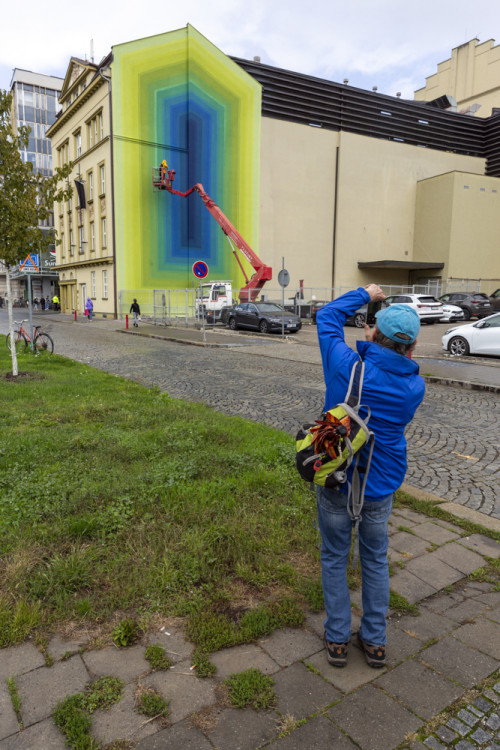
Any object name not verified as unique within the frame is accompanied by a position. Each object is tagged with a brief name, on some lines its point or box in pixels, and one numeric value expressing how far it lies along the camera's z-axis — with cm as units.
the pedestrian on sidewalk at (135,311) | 2572
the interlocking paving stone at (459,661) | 239
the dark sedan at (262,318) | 2288
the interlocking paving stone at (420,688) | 221
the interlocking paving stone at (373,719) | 204
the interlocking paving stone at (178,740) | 199
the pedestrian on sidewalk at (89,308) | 3350
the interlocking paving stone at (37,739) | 197
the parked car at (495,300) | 2913
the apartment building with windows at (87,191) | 3244
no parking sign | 1866
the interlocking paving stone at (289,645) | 251
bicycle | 1409
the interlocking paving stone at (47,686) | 215
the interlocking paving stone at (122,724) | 203
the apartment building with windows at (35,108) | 6462
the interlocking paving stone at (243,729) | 201
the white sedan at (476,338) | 1394
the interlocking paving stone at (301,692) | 218
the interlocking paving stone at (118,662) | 237
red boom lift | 2894
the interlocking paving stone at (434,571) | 322
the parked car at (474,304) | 2852
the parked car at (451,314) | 2748
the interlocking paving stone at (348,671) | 235
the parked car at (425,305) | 2602
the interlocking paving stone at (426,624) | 271
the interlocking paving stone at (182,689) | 217
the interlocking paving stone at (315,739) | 199
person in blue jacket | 238
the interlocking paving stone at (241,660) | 240
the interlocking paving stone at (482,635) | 260
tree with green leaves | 924
